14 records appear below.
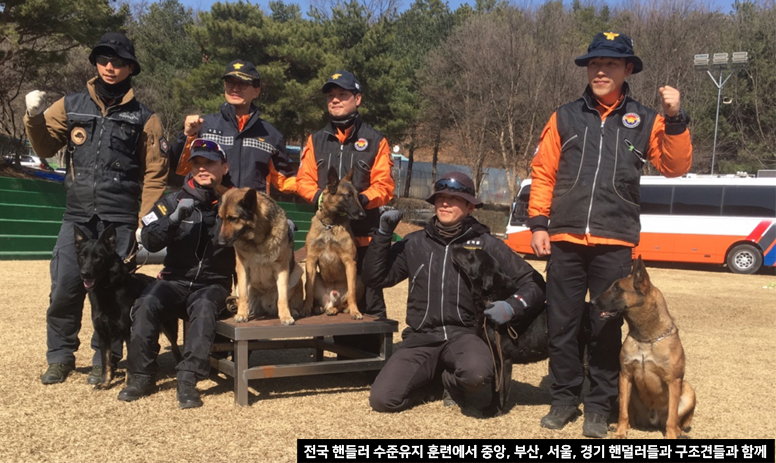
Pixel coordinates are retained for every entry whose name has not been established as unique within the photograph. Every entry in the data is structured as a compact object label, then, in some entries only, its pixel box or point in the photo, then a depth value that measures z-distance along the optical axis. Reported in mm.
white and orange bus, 17156
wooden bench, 4164
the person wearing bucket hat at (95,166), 4512
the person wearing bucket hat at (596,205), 3748
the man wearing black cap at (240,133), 4793
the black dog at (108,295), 4273
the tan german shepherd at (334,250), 4598
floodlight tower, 24016
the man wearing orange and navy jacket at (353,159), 4812
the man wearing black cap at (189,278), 4164
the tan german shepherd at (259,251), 4109
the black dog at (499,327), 4055
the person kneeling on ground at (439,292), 4125
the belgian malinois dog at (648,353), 3518
